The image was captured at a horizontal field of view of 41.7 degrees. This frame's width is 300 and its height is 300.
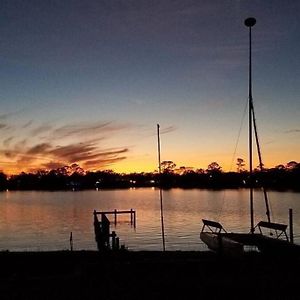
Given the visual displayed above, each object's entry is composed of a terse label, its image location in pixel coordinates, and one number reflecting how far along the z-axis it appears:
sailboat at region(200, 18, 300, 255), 18.11
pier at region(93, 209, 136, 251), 21.34
